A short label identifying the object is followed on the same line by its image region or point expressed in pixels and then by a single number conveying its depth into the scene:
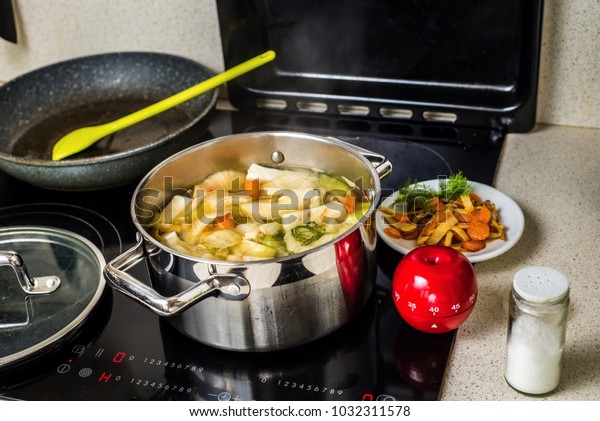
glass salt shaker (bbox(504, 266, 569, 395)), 0.72
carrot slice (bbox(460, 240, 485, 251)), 0.96
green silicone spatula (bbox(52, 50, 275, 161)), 1.19
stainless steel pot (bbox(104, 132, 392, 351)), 0.78
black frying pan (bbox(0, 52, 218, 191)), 1.26
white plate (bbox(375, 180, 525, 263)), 0.95
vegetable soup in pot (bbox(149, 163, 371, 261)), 0.90
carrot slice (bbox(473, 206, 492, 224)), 0.98
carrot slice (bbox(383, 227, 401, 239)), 0.99
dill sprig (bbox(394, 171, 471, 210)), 1.04
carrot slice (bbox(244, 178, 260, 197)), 1.02
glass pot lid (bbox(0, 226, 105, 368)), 0.90
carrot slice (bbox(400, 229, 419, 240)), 0.99
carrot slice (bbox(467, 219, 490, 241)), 0.96
